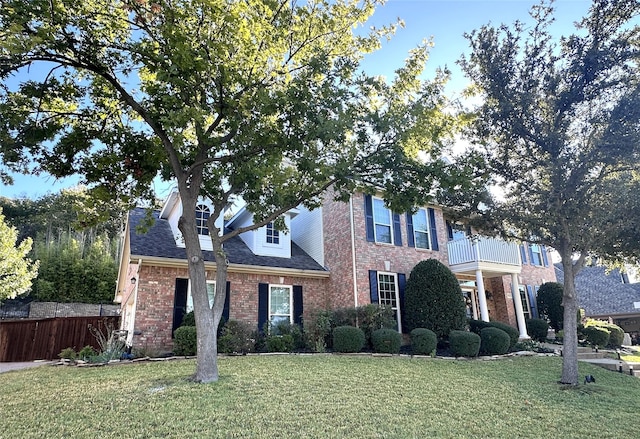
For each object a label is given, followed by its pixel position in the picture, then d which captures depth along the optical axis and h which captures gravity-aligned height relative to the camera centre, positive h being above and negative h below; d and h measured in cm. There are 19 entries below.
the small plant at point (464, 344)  1184 -98
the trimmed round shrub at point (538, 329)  1736 -86
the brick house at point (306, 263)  1234 +185
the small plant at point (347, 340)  1166 -74
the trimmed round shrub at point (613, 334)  1644 -111
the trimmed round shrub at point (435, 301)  1321 +35
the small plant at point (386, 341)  1188 -82
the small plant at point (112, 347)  1022 -71
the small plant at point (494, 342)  1263 -99
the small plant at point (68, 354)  1123 -90
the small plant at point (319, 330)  1236 -47
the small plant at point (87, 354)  1080 -88
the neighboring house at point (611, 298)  2541 +58
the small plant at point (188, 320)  1187 -5
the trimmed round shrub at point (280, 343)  1177 -80
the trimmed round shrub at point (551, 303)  1850 +25
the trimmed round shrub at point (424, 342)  1195 -88
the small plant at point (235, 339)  1127 -61
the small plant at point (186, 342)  1102 -63
